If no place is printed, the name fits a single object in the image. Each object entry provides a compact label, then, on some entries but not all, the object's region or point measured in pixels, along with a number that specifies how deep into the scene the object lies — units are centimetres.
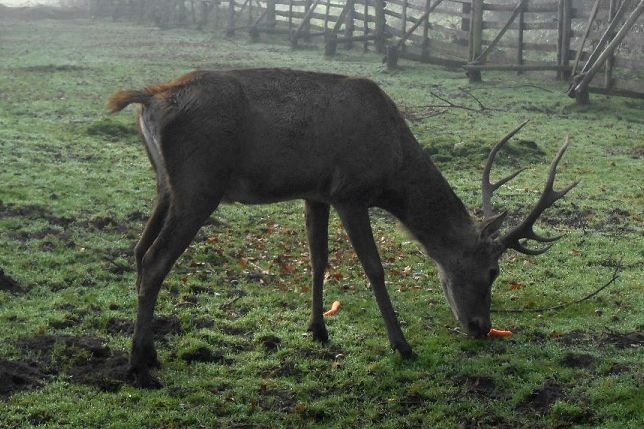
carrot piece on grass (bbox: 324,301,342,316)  818
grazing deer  661
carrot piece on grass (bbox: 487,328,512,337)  757
